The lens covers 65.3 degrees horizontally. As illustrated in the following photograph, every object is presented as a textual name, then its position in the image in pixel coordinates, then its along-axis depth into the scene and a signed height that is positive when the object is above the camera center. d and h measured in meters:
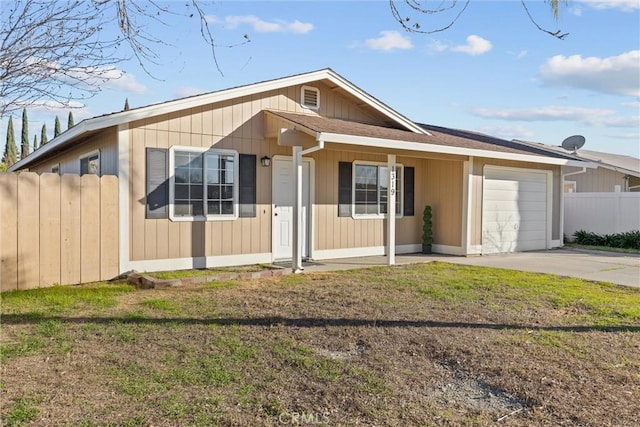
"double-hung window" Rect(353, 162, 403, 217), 11.61 +0.40
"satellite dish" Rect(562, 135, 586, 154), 18.12 +2.34
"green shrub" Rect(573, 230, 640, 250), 15.06 -1.03
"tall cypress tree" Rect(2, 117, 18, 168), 25.70 +2.97
